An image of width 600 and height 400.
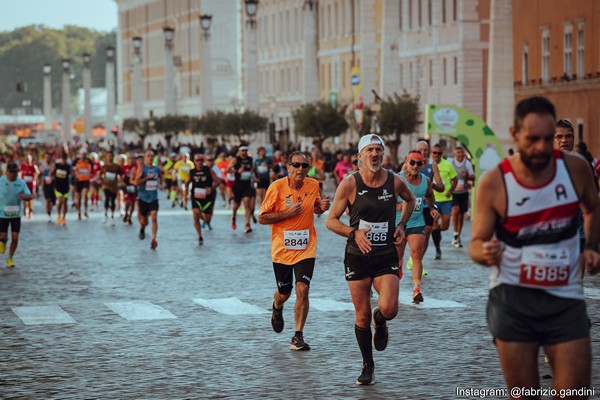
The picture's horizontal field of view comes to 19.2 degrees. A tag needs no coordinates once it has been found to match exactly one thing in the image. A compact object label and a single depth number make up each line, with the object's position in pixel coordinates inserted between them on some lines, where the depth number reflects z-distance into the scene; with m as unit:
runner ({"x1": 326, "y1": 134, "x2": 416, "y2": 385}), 12.44
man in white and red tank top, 7.98
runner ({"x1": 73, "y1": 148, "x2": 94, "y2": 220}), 42.22
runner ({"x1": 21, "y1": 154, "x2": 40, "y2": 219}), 43.56
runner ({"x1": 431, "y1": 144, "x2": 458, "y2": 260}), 25.16
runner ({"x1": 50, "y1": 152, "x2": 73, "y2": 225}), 39.19
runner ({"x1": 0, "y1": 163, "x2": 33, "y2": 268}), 25.12
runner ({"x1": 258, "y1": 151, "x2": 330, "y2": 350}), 14.78
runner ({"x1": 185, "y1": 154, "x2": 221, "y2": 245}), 31.56
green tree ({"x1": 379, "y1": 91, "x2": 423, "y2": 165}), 59.53
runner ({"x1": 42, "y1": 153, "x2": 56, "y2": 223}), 41.84
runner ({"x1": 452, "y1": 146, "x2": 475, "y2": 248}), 28.16
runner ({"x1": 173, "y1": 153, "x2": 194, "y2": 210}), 46.94
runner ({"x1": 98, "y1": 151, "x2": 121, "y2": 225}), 38.65
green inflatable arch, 35.75
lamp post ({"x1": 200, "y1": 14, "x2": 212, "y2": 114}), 86.75
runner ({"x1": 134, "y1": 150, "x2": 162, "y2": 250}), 30.16
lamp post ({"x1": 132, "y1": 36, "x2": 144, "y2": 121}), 114.88
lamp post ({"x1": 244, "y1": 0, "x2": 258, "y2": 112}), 72.11
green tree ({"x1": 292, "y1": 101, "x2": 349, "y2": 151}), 69.06
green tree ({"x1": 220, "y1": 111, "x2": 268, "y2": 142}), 84.12
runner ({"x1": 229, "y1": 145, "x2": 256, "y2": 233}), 34.75
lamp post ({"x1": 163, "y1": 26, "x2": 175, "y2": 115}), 97.47
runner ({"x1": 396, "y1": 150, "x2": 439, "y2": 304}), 18.70
